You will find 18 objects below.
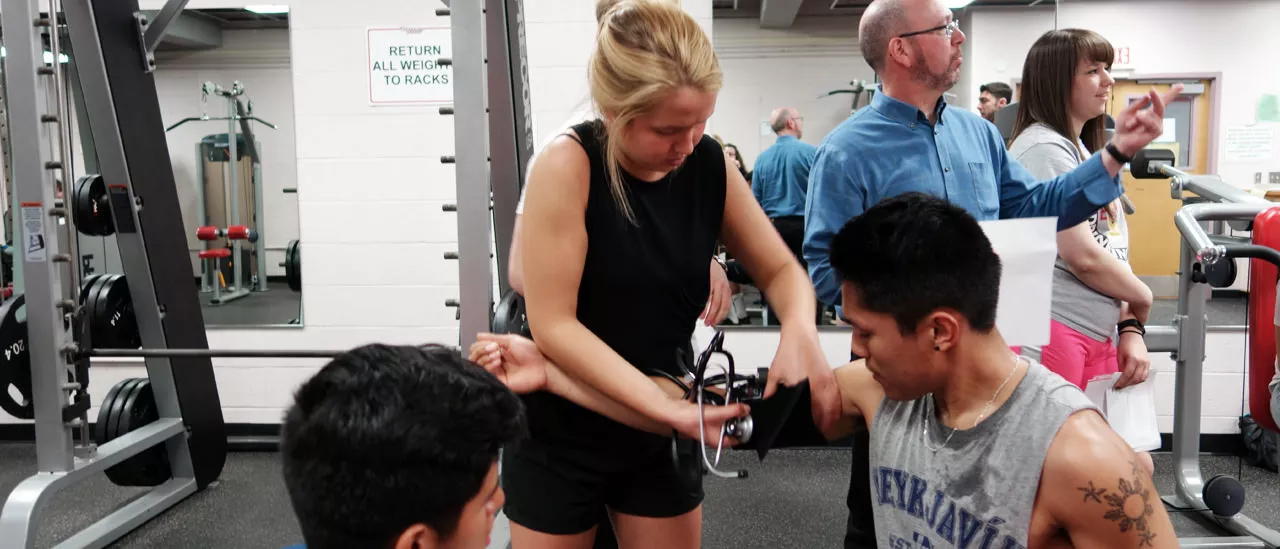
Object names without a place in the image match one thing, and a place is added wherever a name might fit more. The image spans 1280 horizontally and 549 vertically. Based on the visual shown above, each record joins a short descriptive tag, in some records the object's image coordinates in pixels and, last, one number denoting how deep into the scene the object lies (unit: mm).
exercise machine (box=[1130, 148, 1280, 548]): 2398
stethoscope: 1081
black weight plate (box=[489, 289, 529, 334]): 2090
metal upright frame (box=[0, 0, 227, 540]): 2730
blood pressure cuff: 1130
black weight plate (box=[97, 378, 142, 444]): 3252
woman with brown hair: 2039
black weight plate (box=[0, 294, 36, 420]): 2871
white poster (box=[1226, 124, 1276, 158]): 7059
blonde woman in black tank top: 1095
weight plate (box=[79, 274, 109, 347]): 3066
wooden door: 6793
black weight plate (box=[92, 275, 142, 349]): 3090
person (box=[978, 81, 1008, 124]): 4980
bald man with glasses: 1712
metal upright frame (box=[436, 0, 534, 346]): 2148
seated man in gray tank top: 1009
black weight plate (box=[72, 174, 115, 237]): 3039
